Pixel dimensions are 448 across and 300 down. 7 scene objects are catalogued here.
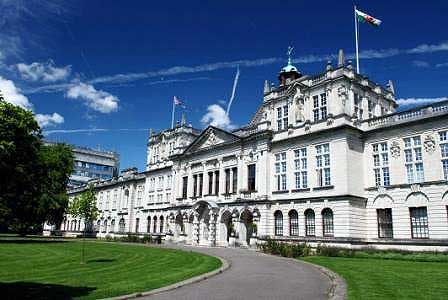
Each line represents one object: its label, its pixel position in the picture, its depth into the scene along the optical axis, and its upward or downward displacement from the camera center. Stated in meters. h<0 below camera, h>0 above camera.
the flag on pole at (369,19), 36.69 +18.65
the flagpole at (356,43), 39.11 +17.38
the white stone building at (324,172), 33.59 +5.34
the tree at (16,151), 11.59 +2.13
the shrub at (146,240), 52.78 -1.95
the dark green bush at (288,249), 31.38 -1.76
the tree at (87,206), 32.49 +1.43
